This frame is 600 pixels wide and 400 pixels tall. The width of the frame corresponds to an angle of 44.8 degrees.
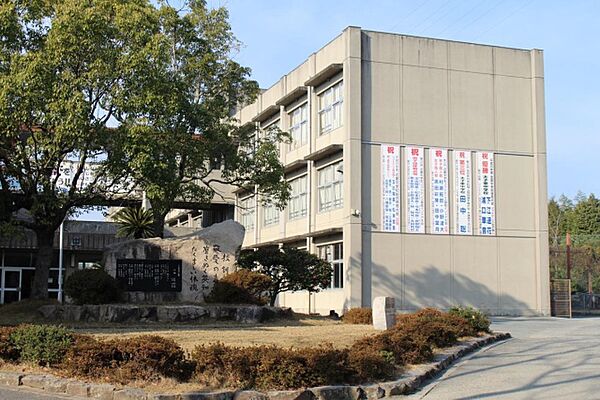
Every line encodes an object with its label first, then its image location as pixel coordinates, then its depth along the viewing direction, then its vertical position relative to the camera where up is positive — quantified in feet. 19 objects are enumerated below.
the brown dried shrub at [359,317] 68.23 -4.05
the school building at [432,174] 101.14 +14.35
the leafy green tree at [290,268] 86.74 +0.67
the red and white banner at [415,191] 102.47 +11.76
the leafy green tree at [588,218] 241.96 +19.17
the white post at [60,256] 114.32 +2.44
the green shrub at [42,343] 35.14 -3.49
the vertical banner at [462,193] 104.27 +11.67
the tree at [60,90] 55.67 +14.16
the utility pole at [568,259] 113.91 +2.45
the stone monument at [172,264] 70.44 +0.80
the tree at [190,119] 60.29 +14.45
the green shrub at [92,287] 65.36 -1.37
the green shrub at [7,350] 36.29 -3.91
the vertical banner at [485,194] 105.09 +11.67
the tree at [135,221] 99.19 +7.03
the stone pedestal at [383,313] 57.77 -3.12
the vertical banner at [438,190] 103.45 +12.04
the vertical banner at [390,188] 101.50 +12.02
